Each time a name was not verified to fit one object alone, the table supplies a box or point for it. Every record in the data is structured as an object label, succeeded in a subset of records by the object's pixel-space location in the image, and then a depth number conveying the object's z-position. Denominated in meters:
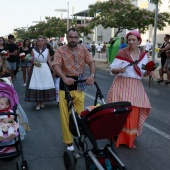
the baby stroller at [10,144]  3.55
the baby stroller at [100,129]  3.11
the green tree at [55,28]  41.34
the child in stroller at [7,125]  3.58
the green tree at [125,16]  20.57
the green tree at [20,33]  79.72
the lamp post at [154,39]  14.69
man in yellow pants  4.18
